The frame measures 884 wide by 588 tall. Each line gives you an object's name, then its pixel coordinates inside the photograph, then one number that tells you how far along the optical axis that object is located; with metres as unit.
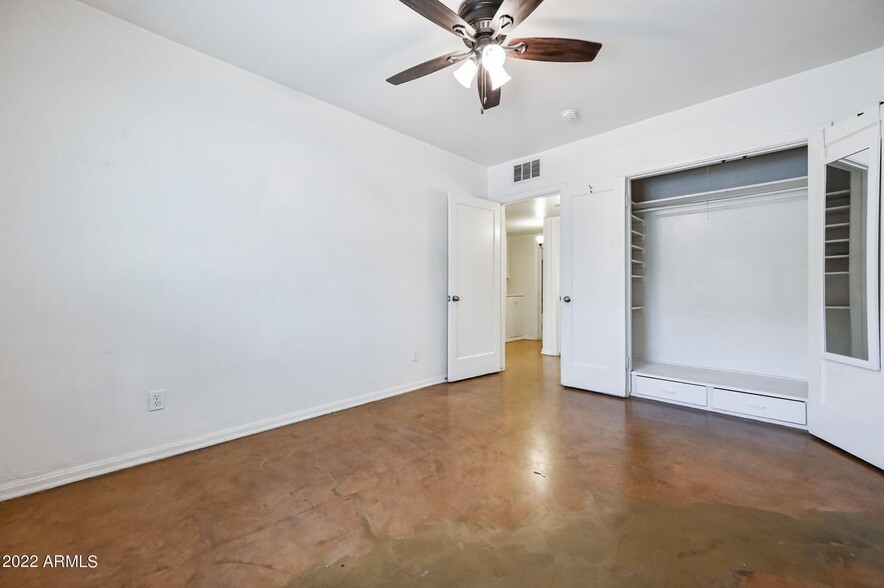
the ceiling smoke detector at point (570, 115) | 3.24
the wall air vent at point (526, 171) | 4.26
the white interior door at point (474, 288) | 4.11
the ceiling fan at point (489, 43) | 1.77
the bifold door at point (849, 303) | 2.19
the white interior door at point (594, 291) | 3.54
